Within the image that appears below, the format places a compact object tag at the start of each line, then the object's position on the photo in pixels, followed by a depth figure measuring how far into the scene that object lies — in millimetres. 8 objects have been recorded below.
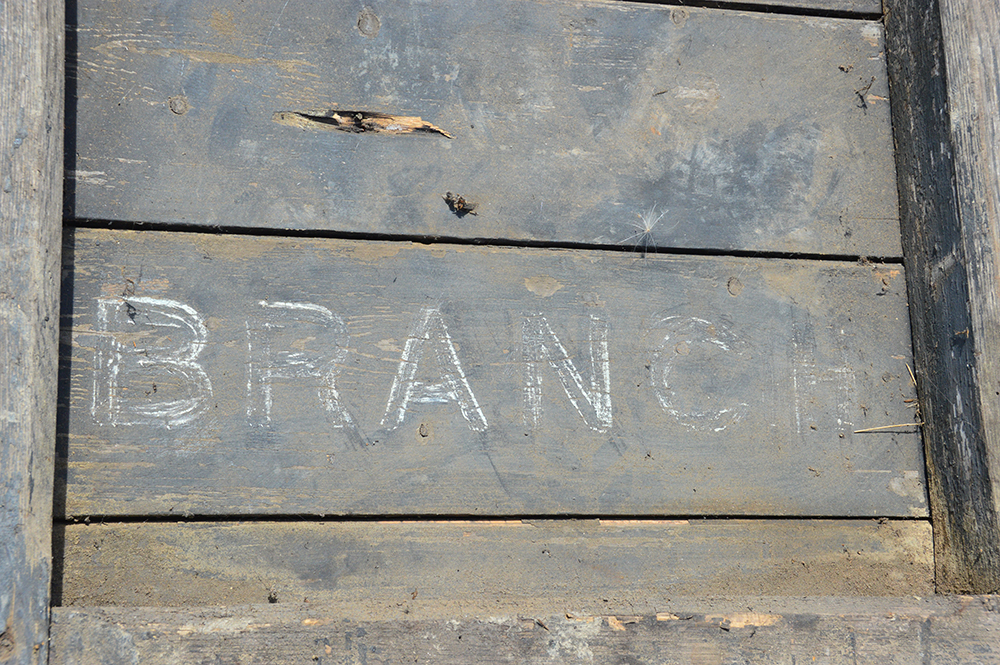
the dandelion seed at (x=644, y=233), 1041
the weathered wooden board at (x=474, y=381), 1007
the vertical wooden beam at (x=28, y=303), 953
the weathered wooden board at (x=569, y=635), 960
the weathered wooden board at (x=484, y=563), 998
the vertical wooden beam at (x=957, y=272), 1004
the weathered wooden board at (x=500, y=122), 1021
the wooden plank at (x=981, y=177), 1002
